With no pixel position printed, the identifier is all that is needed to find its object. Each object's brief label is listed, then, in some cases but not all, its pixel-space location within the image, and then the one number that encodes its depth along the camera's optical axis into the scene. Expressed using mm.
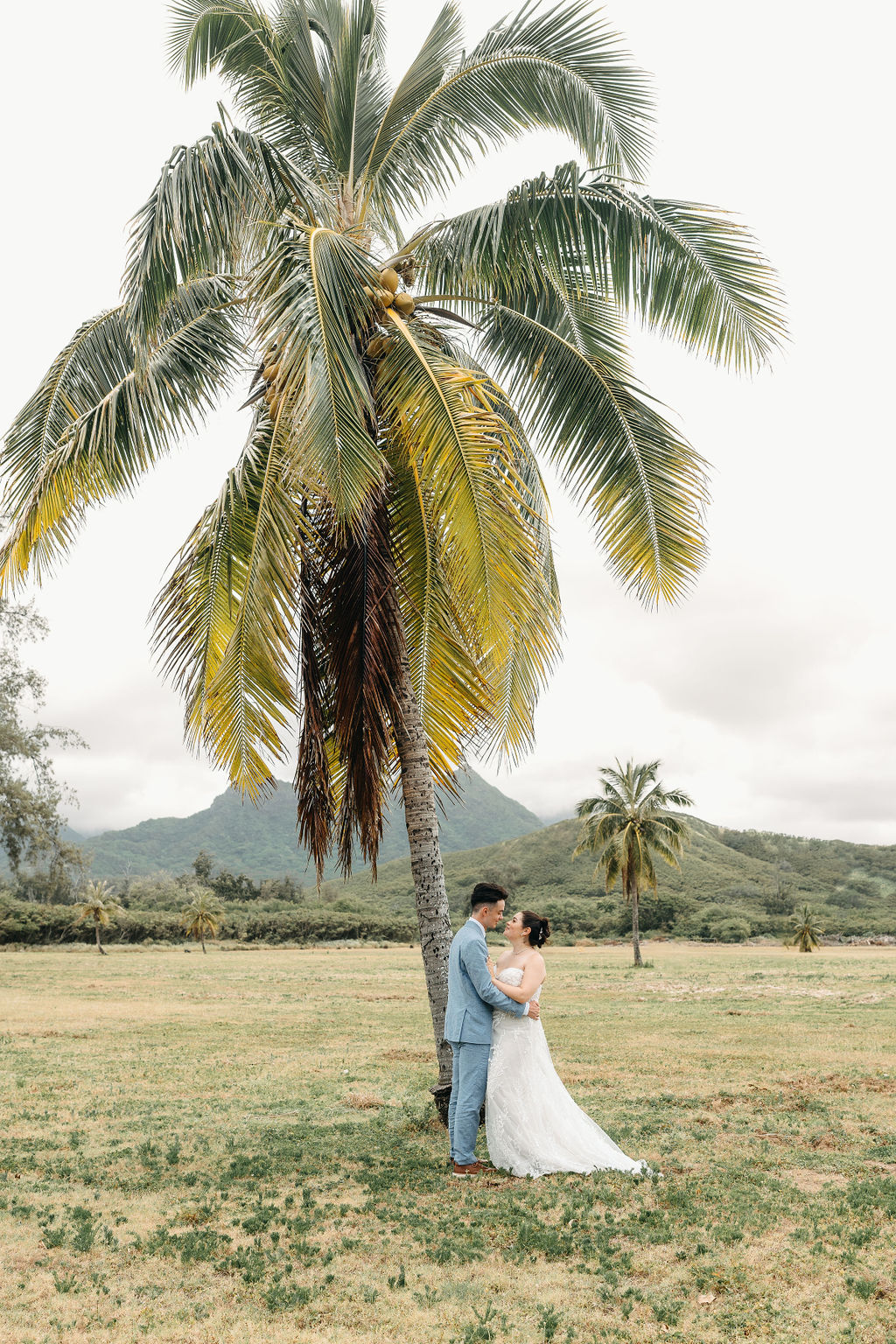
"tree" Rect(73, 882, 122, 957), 52031
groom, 7094
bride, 7017
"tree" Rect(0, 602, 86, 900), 31641
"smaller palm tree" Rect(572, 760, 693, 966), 39031
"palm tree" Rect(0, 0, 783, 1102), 7242
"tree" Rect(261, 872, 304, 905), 100312
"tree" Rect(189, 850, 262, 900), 98819
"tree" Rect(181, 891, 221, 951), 58875
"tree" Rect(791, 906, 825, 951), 53156
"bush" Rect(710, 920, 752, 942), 68750
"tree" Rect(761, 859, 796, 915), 88375
